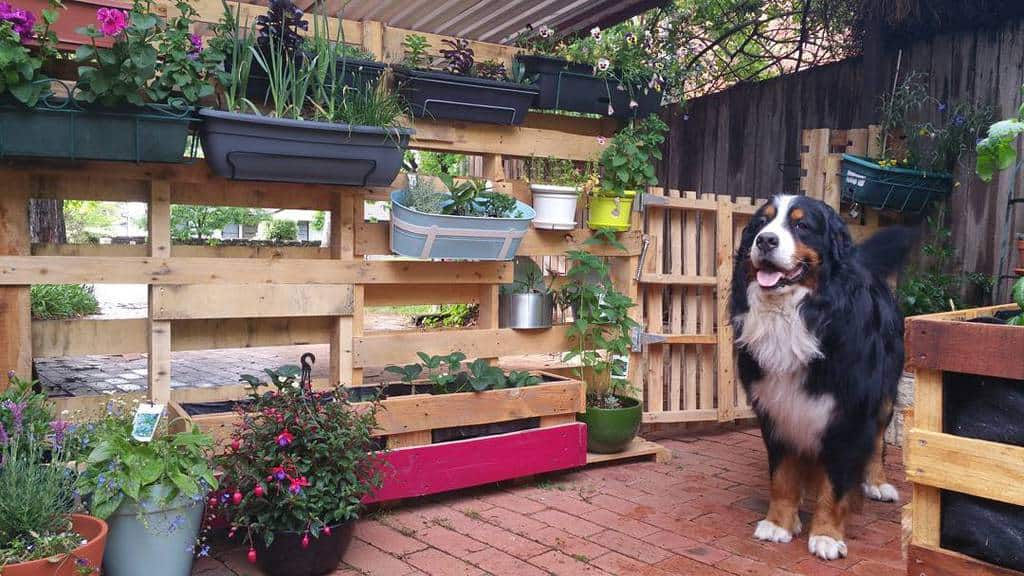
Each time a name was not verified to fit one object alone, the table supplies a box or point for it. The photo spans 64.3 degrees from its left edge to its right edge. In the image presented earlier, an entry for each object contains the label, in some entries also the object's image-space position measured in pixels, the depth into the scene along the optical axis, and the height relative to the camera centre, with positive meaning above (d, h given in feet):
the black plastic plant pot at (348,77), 10.78 +2.45
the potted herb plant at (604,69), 13.34 +3.24
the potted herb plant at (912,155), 15.33 +2.22
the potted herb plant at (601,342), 13.88 -1.41
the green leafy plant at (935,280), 15.44 -0.25
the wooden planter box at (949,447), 6.17 -1.40
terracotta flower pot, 6.82 -2.67
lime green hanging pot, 14.16 +0.86
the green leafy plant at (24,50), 8.46 +2.10
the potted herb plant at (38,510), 7.04 -2.41
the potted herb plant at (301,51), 10.53 +2.74
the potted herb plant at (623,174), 13.88 +1.49
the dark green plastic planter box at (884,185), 15.26 +1.54
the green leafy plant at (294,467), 9.04 -2.43
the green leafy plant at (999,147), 6.88 +1.07
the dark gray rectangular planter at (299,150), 9.86 +1.32
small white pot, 13.53 +0.91
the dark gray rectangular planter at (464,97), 12.03 +2.46
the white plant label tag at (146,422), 8.27 -1.75
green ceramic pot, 13.82 -2.84
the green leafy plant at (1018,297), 6.82 -0.24
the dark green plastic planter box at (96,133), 8.90 +1.33
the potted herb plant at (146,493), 8.07 -2.42
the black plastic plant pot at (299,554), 9.12 -3.40
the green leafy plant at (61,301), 17.99 -1.21
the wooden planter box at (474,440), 11.28 -2.68
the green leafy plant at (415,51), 12.30 +3.14
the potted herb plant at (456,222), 11.46 +0.51
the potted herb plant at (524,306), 13.69 -0.80
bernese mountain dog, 9.83 -1.14
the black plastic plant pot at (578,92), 13.26 +2.87
